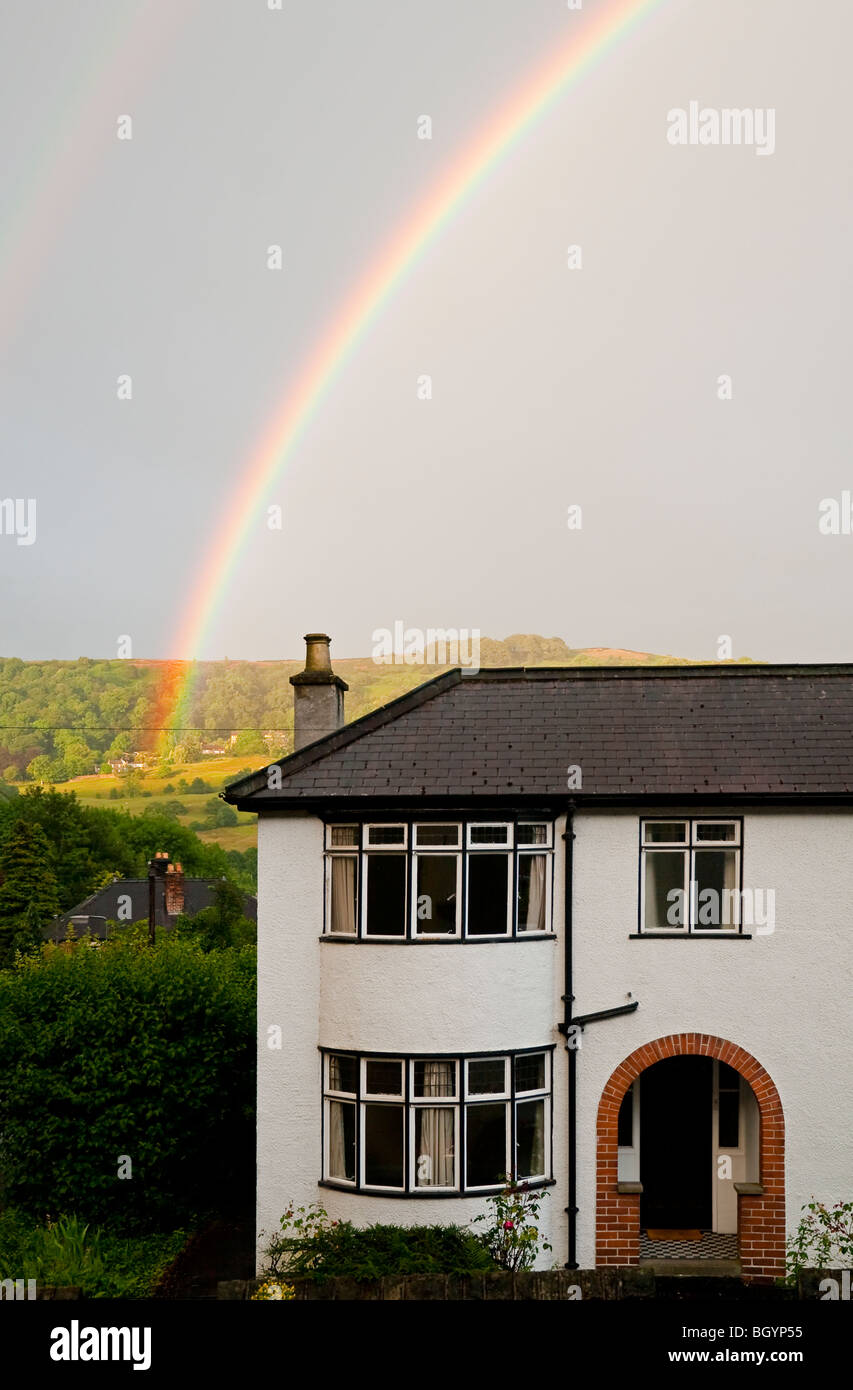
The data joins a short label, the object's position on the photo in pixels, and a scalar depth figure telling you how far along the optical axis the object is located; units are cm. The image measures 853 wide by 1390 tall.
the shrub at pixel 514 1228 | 1309
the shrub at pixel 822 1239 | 1324
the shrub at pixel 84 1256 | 1254
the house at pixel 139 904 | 6469
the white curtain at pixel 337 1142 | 1405
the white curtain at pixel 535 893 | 1423
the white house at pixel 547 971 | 1376
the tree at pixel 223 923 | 5248
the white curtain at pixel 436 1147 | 1361
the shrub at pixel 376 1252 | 1219
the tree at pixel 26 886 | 7506
